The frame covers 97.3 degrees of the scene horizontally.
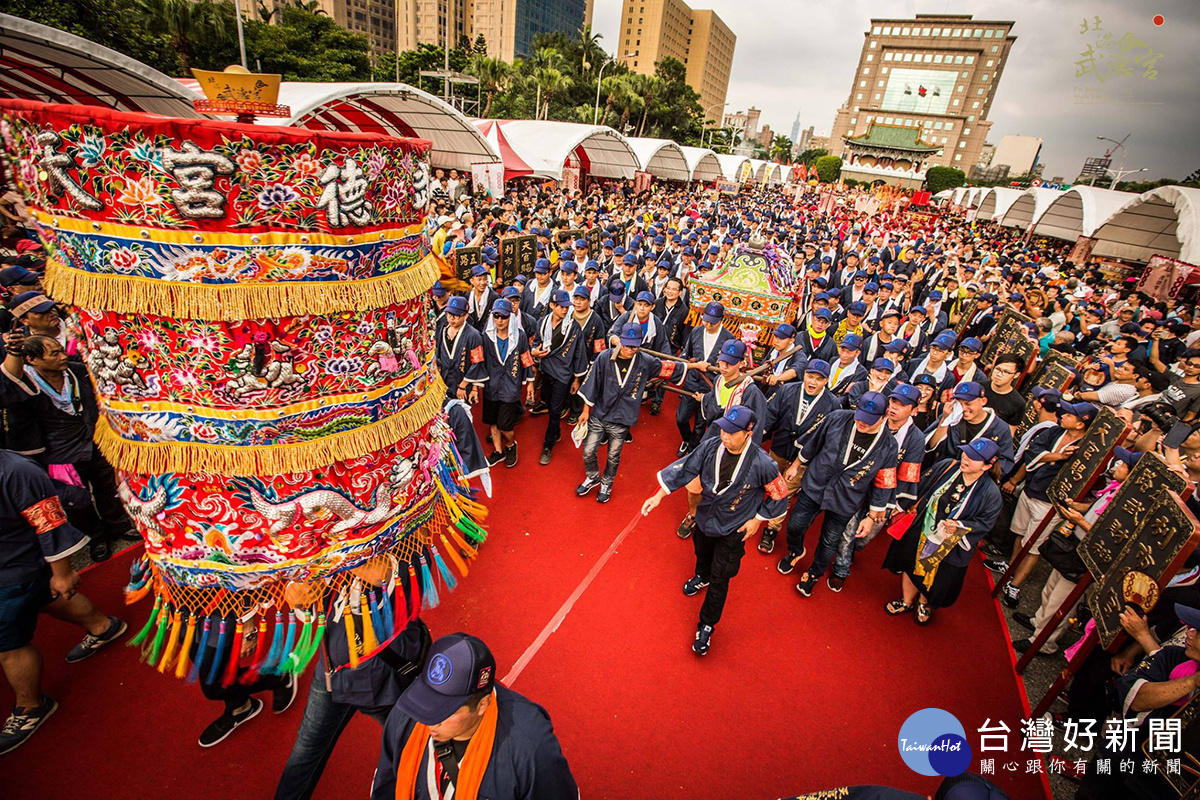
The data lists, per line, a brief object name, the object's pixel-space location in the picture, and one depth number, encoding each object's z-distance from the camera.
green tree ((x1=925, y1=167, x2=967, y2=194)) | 57.88
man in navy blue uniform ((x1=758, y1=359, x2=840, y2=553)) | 5.50
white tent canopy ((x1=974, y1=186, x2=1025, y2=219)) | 30.97
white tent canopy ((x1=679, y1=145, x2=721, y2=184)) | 38.90
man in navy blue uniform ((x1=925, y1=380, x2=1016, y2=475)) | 5.22
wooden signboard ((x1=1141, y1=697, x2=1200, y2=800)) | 2.49
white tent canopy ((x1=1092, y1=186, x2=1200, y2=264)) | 17.31
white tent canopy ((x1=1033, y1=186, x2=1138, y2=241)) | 21.11
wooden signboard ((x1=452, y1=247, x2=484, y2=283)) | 9.05
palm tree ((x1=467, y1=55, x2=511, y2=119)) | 38.47
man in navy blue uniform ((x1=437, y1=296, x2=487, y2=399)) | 6.21
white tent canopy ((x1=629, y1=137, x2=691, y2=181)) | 32.00
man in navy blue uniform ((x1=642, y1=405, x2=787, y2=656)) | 4.06
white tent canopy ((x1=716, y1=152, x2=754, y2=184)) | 45.40
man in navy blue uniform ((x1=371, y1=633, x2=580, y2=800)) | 1.95
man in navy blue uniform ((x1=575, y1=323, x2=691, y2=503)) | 5.88
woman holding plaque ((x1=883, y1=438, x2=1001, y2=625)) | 4.33
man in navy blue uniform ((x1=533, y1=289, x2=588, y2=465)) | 6.84
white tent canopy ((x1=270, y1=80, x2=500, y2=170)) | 12.28
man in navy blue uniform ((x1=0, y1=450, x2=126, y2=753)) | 2.77
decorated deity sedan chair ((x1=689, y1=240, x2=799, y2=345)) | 7.16
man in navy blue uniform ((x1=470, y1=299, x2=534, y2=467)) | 6.26
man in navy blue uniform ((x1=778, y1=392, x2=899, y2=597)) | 4.66
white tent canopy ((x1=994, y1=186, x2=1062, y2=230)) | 25.95
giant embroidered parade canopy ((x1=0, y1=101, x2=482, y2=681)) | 1.41
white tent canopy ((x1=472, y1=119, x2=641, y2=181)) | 21.66
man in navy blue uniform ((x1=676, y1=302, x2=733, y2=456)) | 6.55
